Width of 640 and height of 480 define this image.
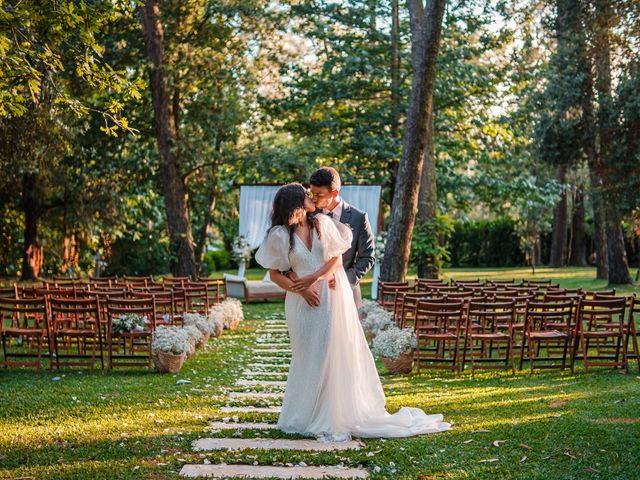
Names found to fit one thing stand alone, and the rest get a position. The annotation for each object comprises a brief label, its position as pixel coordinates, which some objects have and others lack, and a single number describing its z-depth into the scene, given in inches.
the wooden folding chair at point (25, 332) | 402.0
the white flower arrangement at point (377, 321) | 475.2
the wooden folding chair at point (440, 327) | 388.5
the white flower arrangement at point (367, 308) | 555.6
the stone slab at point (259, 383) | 369.1
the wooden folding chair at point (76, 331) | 402.9
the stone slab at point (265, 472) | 209.3
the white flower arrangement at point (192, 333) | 442.9
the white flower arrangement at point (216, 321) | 545.3
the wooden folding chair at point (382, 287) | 546.8
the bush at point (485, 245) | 1657.2
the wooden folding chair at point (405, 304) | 425.3
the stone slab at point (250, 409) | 300.4
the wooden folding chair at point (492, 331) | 387.5
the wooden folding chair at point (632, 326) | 382.0
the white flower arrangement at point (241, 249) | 861.2
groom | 311.7
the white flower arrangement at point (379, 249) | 847.1
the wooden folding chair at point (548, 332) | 395.5
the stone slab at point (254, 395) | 333.6
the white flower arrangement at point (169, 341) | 396.2
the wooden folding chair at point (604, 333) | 388.5
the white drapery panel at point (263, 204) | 851.4
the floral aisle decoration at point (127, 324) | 422.6
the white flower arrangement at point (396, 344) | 395.9
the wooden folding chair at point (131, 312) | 406.0
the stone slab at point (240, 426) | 268.1
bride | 257.8
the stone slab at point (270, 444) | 239.3
